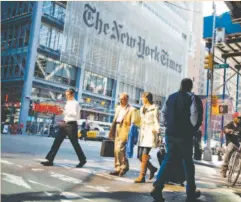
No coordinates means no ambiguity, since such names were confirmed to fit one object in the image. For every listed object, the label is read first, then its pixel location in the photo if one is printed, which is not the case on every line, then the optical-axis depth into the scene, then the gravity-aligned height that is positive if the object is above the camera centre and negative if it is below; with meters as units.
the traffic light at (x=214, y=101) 14.74 +2.19
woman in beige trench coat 5.47 +0.20
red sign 30.28 +2.46
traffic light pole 14.08 +0.53
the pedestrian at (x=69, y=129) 6.64 +0.13
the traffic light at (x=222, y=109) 14.25 +1.80
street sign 13.82 +3.70
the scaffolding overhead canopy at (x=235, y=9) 8.12 +3.81
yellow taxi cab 28.93 +0.54
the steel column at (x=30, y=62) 28.97 +6.61
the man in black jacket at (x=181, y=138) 4.09 +0.08
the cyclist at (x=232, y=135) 6.90 +0.30
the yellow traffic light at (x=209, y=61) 14.66 +4.05
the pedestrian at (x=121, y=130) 5.97 +0.18
